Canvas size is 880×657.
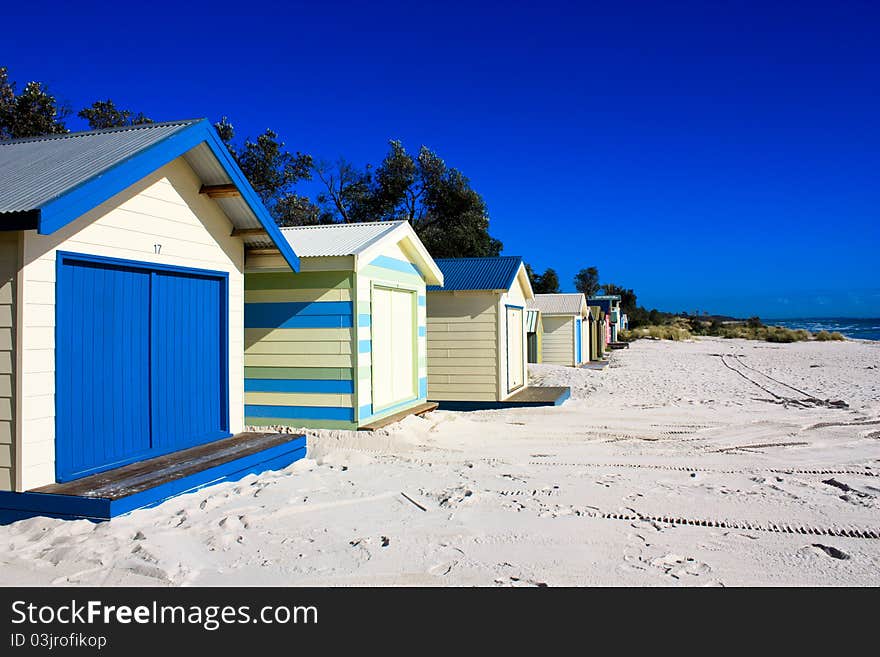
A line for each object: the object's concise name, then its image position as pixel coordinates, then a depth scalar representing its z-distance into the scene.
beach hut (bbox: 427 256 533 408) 13.77
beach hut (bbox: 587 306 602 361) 32.52
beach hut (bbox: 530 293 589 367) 27.16
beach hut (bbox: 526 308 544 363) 20.63
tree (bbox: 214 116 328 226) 25.53
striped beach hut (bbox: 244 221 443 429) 9.38
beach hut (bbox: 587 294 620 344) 42.25
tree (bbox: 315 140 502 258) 29.51
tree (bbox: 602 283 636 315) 74.50
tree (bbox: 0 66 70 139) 19.73
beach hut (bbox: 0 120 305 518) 5.23
